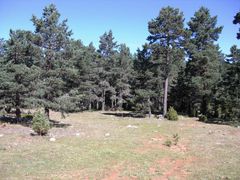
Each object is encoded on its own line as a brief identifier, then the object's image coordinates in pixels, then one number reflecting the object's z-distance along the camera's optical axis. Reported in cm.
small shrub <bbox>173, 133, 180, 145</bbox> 1323
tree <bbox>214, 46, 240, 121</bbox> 2260
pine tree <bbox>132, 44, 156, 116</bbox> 2583
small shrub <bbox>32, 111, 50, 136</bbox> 1365
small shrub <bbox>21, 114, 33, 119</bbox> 2119
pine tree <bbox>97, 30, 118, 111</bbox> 3667
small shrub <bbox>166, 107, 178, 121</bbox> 2442
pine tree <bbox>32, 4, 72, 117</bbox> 1686
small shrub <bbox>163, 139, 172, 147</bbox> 1261
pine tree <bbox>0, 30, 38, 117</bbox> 1640
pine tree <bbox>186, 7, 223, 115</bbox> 2875
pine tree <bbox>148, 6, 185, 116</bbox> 2542
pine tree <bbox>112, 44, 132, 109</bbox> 3698
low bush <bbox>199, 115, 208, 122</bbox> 2560
